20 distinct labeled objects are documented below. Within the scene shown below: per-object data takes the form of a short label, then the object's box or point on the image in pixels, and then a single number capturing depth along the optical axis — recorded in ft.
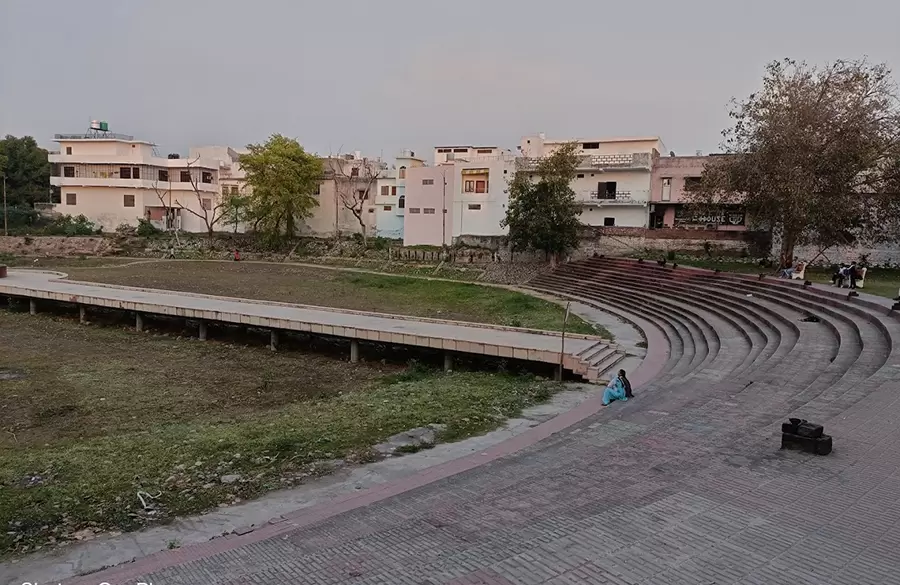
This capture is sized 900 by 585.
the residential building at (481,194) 139.95
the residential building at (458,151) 177.99
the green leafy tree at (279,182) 155.84
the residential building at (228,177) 173.17
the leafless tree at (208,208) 169.48
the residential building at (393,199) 159.84
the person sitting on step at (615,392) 41.14
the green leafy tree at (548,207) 114.32
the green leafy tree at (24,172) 185.68
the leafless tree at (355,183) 167.84
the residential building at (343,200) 170.19
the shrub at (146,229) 170.60
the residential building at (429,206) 145.28
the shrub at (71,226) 167.12
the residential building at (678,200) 125.49
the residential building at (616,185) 131.95
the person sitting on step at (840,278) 69.15
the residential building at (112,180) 176.14
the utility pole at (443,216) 145.28
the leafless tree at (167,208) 177.31
